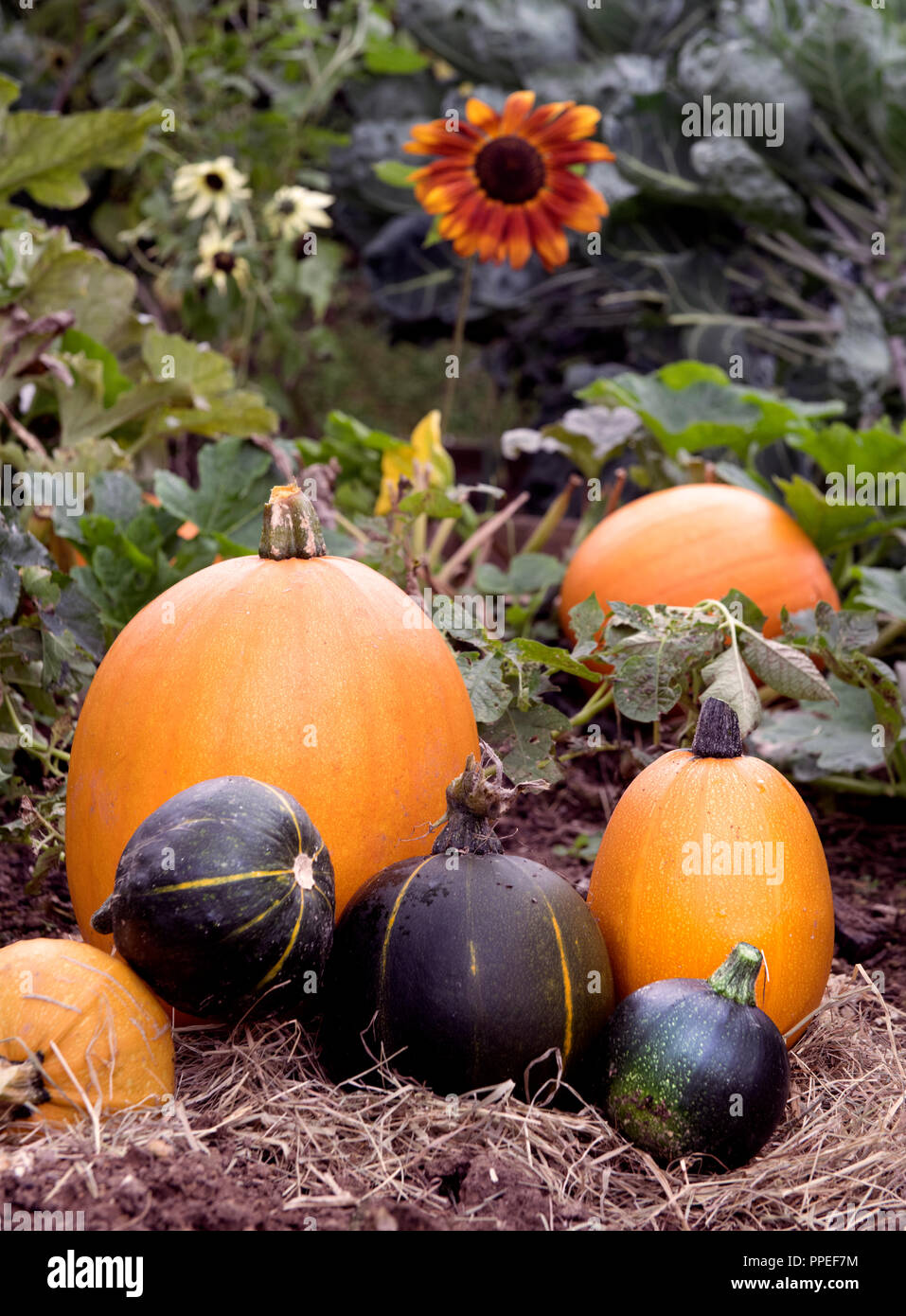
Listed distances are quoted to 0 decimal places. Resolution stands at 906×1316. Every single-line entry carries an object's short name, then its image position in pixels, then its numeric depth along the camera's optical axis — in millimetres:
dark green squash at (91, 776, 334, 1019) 1318
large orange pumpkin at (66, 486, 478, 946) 1554
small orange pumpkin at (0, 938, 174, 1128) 1271
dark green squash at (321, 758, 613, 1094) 1364
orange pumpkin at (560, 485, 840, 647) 2561
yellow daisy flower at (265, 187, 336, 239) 4223
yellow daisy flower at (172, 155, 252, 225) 4105
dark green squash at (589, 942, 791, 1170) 1311
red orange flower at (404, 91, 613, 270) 2959
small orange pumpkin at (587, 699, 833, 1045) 1513
